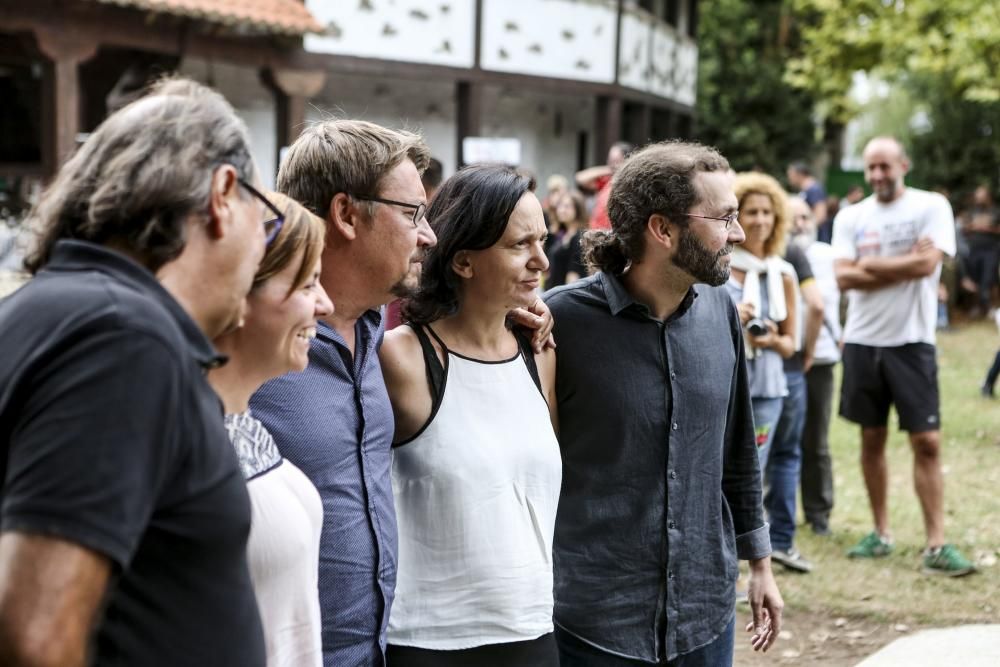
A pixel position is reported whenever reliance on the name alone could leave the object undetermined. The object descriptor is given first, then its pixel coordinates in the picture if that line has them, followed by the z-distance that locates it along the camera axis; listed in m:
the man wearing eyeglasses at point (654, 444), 2.93
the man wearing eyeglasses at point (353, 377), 2.26
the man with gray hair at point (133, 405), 1.30
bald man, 6.51
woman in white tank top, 2.53
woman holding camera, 5.87
